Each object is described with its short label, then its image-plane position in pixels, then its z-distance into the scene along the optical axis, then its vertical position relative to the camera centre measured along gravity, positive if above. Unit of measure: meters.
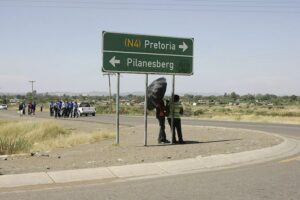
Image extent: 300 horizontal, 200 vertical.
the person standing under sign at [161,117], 17.77 -0.49
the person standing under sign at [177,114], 17.94 -0.38
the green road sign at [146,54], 16.56 +1.58
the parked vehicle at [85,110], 60.25 -0.95
